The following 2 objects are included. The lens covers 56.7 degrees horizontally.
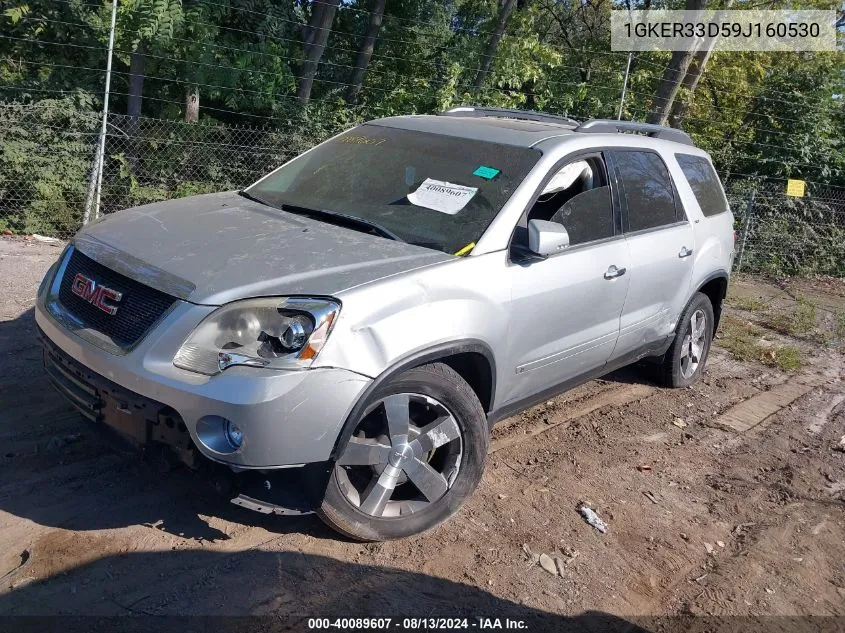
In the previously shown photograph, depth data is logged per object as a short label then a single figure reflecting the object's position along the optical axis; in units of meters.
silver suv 3.04
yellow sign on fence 12.66
